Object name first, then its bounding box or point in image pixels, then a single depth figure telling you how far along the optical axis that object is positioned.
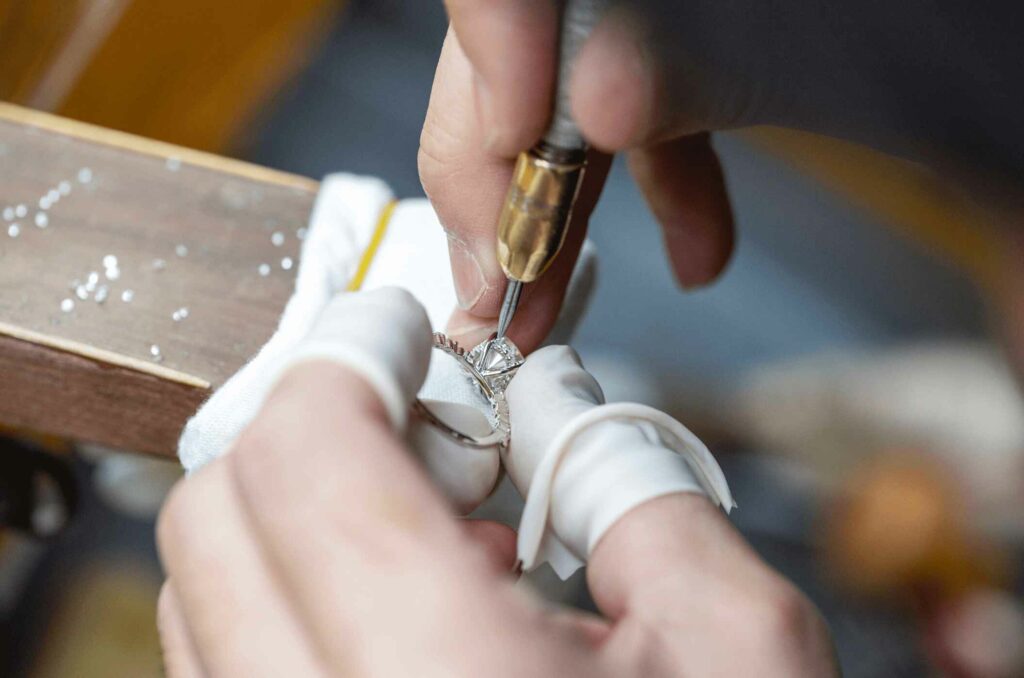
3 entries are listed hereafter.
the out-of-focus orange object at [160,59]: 0.91
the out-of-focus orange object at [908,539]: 0.85
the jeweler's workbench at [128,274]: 0.42
